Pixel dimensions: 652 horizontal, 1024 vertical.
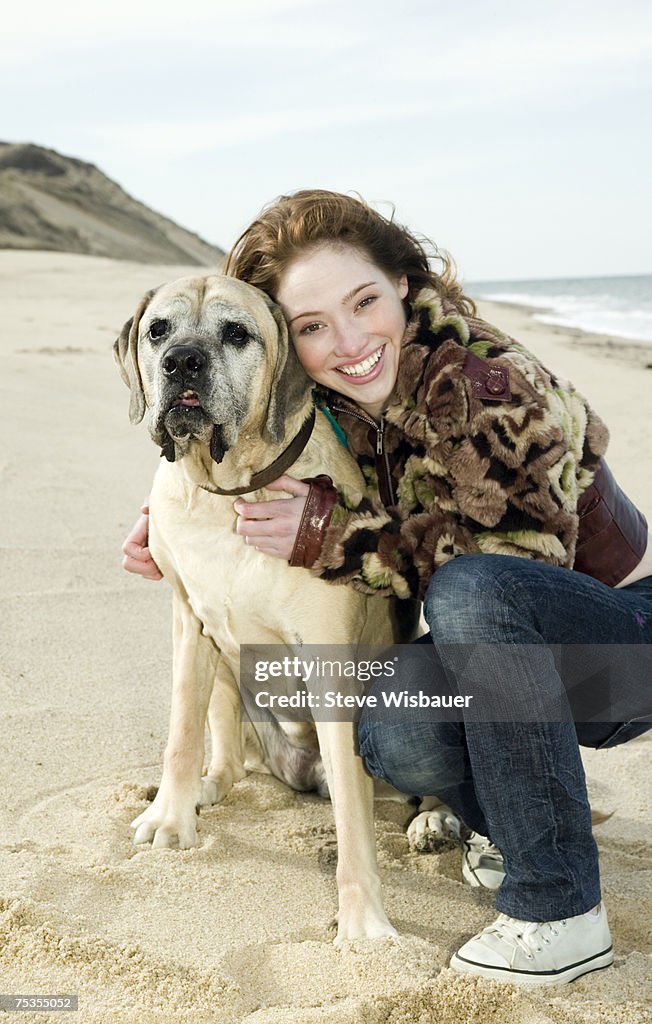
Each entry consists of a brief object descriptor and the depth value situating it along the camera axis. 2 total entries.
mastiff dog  2.65
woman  2.17
